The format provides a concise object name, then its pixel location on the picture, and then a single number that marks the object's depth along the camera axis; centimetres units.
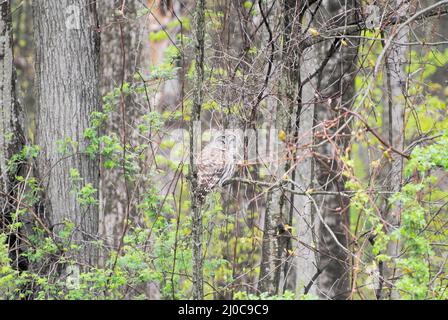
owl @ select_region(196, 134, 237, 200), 1336
